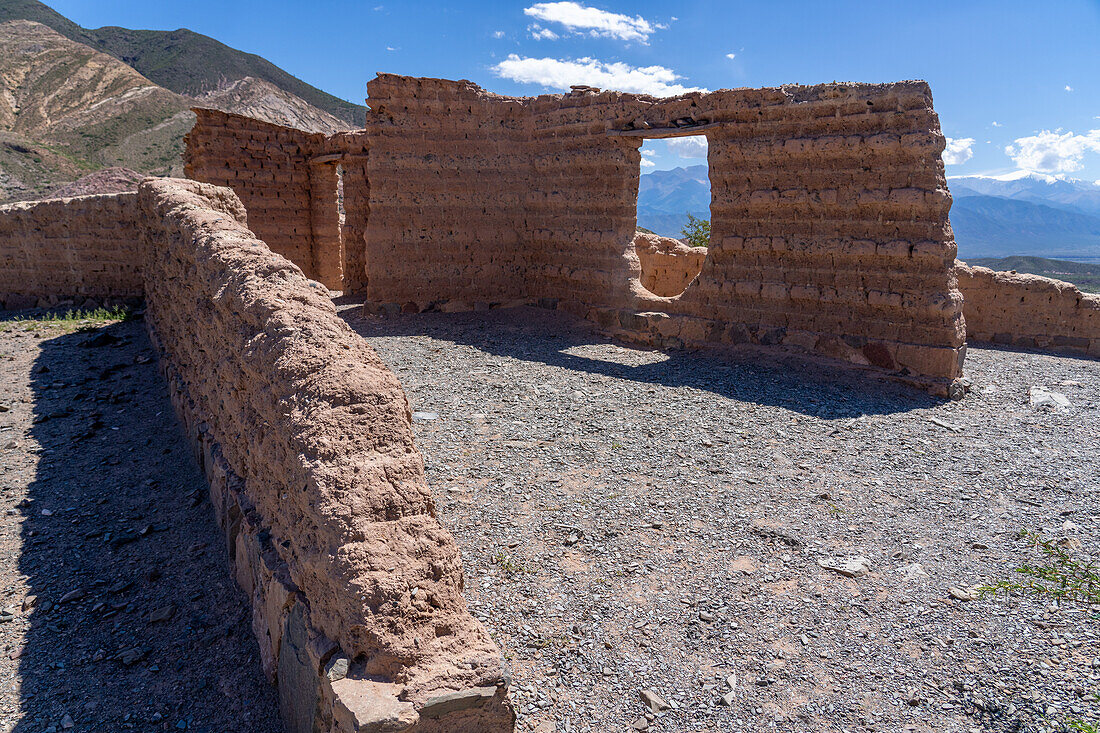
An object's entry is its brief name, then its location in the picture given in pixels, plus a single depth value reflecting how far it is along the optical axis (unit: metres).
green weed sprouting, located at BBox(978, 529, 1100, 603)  3.53
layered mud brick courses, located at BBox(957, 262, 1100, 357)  10.86
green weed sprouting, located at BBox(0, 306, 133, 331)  8.84
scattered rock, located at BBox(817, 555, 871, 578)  3.81
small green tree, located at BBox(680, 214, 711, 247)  24.90
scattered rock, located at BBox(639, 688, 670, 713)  2.82
